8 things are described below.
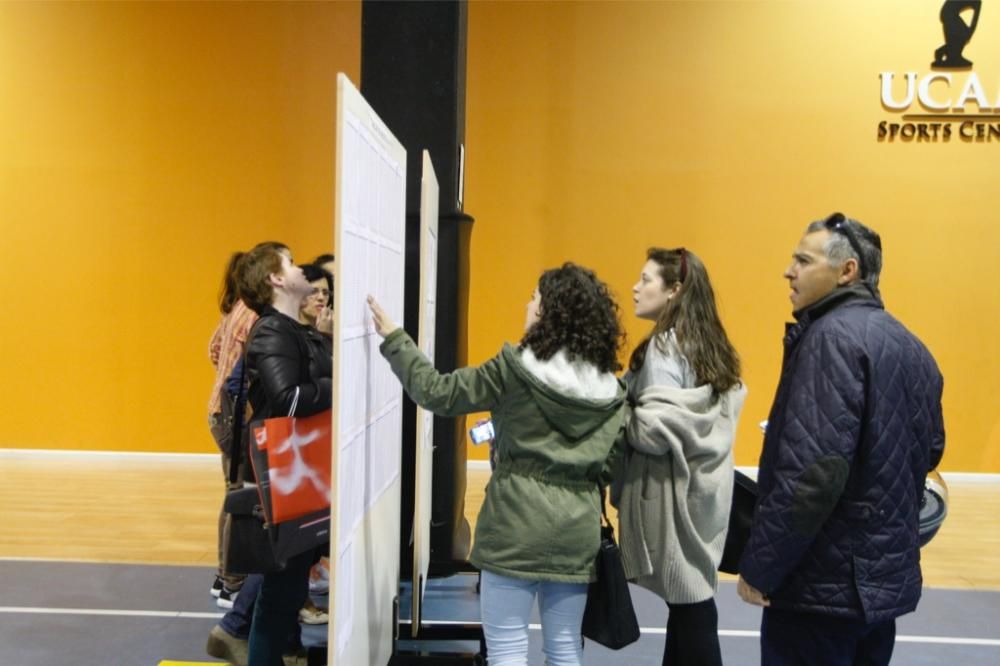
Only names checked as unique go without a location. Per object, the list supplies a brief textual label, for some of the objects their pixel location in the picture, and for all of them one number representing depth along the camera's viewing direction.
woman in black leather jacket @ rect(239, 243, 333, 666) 2.71
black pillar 3.91
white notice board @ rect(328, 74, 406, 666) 2.02
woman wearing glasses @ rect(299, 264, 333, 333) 3.37
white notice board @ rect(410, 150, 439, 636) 2.91
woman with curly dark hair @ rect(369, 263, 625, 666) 2.38
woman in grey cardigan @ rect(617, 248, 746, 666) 2.65
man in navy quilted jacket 2.04
